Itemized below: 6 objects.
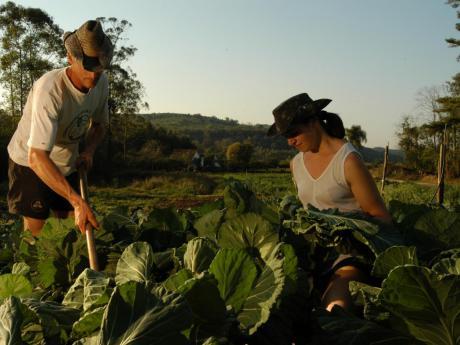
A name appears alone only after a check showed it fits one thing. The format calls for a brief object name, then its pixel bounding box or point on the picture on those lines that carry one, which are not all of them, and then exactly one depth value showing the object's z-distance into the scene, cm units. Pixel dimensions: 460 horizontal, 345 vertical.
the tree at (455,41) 4222
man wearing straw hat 272
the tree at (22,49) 3278
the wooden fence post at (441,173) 1510
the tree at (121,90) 3875
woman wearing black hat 251
